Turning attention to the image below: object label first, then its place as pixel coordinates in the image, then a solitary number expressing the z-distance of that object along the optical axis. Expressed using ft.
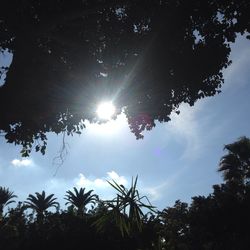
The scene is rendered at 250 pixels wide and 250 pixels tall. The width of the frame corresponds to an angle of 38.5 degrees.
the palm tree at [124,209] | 26.37
